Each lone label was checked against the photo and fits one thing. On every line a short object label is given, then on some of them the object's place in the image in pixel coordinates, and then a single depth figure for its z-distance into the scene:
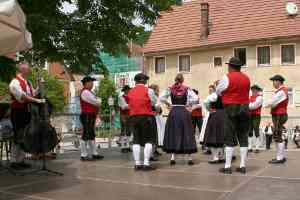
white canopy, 6.25
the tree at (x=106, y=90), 48.12
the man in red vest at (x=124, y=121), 13.40
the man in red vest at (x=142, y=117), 9.53
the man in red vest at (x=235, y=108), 9.01
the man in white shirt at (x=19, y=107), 8.80
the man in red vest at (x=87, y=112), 11.21
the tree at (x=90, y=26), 10.78
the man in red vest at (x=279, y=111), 10.65
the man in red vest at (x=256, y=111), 13.35
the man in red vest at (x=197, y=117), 14.20
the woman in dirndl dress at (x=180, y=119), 10.09
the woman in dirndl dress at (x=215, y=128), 10.58
